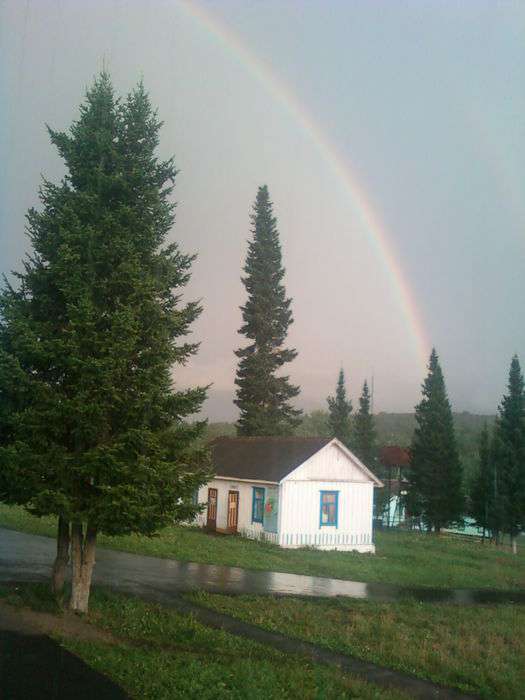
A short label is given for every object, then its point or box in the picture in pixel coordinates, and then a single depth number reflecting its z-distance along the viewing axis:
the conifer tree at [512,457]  45.72
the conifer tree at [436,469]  50.78
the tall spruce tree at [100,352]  10.79
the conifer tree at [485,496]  47.19
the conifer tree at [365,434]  70.75
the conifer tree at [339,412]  73.94
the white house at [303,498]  28.34
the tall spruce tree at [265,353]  46.69
